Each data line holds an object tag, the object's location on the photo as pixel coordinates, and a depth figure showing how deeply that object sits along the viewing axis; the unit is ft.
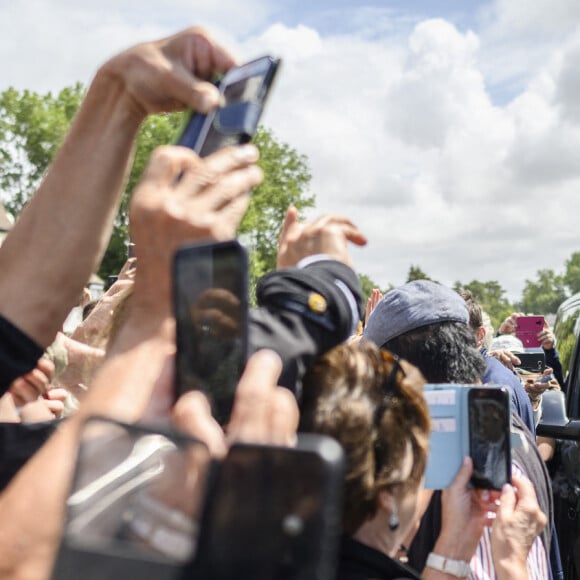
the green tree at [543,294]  398.21
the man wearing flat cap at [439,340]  8.14
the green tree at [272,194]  125.90
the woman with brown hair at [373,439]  4.22
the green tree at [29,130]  130.62
